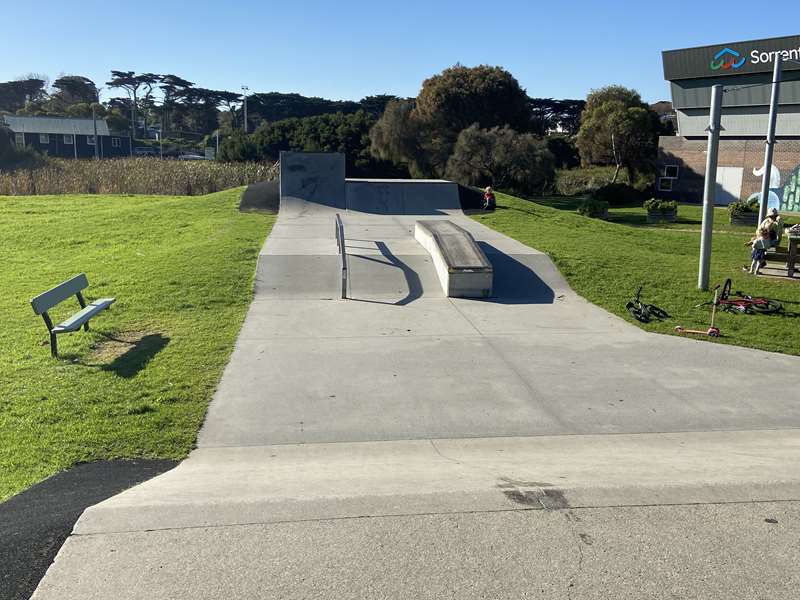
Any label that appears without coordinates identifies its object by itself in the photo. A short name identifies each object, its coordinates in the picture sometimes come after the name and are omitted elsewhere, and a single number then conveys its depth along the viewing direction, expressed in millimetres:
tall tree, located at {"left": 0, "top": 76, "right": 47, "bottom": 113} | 114062
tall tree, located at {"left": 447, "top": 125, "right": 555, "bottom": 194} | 33906
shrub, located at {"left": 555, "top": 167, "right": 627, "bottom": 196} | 43250
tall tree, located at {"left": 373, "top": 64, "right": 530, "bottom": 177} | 42531
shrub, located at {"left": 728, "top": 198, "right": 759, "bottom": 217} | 24781
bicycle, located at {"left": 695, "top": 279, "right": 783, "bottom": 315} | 10688
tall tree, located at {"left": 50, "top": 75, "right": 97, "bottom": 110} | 109188
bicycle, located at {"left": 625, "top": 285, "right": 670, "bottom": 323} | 10334
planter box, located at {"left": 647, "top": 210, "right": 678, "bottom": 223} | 26828
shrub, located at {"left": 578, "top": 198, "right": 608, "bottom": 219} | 26406
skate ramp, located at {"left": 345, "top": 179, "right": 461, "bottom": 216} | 21422
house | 73062
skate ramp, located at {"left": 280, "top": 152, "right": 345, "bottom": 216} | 21266
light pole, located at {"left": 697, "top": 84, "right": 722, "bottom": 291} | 11641
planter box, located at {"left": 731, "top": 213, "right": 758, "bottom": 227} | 24405
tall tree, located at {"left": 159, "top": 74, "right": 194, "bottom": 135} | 104812
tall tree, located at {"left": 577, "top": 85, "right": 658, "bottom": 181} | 41812
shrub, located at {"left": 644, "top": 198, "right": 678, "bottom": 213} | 26797
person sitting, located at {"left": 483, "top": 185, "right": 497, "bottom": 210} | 22109
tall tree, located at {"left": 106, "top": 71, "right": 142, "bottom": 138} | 109250
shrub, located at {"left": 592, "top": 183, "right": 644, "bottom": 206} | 37094
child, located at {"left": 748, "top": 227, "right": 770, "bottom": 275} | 13133
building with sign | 32531
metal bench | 7707
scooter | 9438
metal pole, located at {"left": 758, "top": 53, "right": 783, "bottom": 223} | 15625
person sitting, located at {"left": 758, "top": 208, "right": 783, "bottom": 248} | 12969
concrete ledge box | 11414
